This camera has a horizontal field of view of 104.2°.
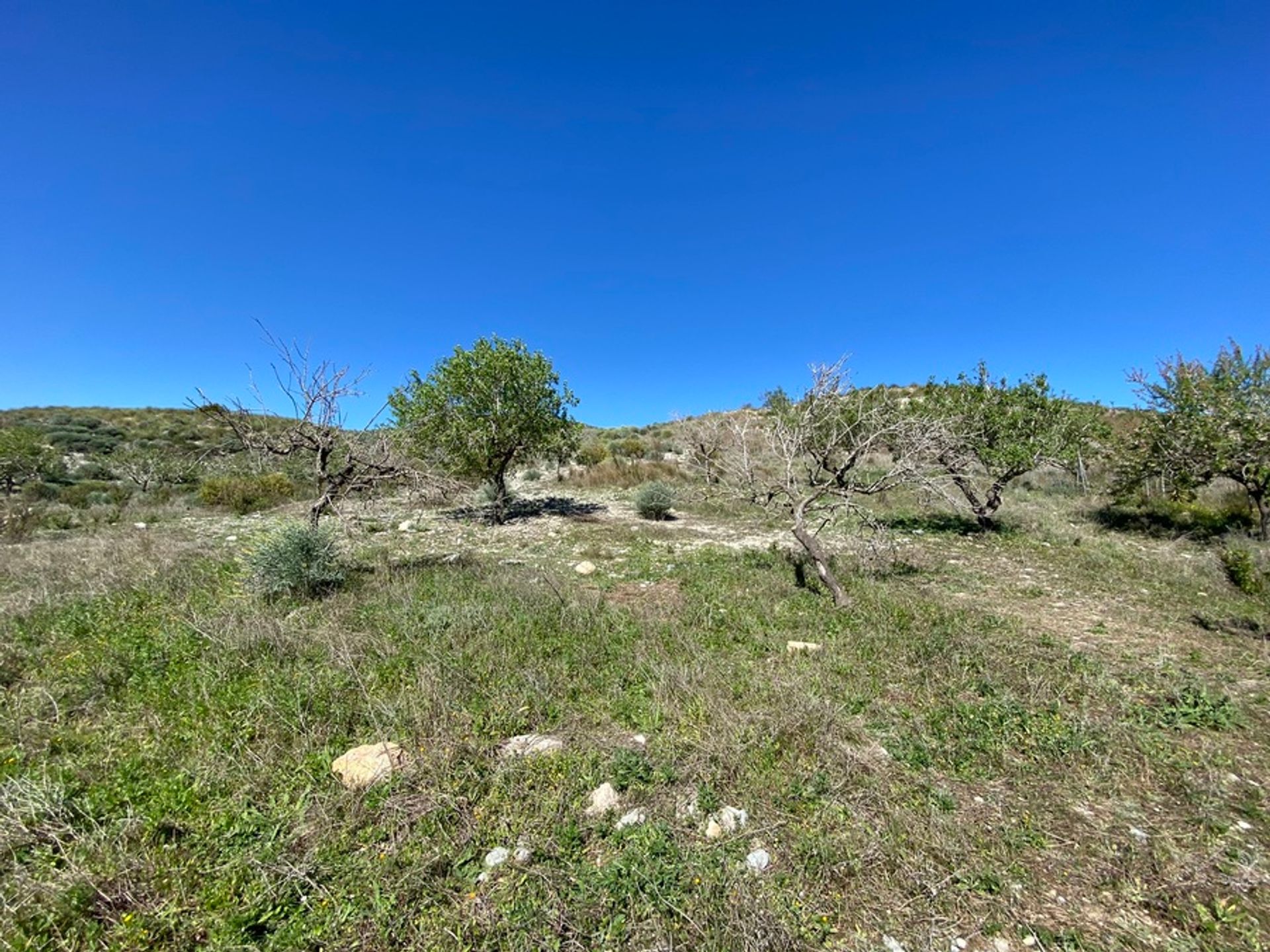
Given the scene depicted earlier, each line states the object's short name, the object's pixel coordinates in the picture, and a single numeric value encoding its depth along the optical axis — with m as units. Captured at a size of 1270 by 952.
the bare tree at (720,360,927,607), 7.72
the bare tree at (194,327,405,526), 8.55
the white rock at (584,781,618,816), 3.25
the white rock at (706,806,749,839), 3.06
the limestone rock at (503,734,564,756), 3.74
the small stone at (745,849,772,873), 2.78
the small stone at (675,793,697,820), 3.19
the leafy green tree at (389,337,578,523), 14.74
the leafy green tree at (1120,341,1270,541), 10.20
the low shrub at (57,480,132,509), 18.05
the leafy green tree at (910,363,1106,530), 12.17
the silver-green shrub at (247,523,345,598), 7.32
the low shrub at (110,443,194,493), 20.89
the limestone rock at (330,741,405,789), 3.42
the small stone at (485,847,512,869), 2.83
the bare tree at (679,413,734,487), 9.57
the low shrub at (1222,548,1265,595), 7.55
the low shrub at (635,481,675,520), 15.57
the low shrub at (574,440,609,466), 24.68
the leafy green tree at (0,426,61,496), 18.47
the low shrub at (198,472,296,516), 18.02
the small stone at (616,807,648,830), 3.11
